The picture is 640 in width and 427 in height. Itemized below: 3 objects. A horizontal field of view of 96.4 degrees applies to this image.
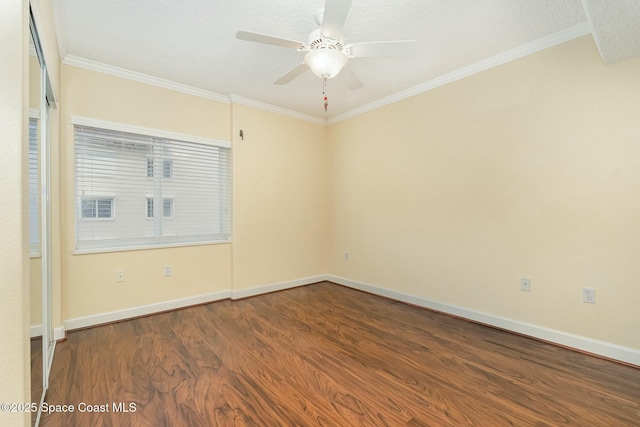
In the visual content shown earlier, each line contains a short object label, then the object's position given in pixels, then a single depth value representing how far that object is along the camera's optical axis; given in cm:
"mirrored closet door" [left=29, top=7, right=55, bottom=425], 144
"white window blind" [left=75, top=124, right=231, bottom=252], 279
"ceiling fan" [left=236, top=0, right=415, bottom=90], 175
